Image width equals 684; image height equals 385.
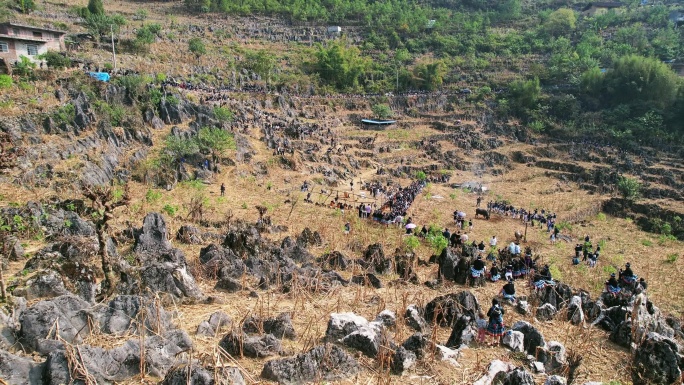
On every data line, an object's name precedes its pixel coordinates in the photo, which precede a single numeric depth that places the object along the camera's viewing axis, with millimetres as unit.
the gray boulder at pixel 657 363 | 8211
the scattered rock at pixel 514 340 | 8867
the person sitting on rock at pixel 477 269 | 13445
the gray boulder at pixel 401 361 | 7570
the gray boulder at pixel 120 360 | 5645
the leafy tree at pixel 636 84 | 52062
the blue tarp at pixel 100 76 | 34141
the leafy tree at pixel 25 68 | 30531
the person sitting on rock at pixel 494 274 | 14746
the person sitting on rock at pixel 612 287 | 13531
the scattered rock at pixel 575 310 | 10977
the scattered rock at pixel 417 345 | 8039
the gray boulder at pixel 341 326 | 8312
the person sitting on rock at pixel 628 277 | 15328
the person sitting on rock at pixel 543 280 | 13137
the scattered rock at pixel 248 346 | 7516
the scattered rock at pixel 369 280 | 12682
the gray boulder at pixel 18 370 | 5523
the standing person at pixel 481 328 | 9055
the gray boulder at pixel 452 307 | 9992
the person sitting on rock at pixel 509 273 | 14555
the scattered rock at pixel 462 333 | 9039
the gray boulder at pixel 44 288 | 8414
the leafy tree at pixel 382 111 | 52375
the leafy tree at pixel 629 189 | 36562
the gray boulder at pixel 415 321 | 9664
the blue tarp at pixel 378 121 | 51094
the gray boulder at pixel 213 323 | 8236
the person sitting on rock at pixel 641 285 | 14517
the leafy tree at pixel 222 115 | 36094
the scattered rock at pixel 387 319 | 9430
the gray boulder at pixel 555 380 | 7078
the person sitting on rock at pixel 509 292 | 11797
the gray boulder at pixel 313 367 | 6797
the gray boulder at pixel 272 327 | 8523
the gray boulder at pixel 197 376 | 5809
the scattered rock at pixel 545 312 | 11156
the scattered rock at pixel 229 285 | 10945
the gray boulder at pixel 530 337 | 8898
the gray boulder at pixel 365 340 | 7914
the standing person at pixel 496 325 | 9062
